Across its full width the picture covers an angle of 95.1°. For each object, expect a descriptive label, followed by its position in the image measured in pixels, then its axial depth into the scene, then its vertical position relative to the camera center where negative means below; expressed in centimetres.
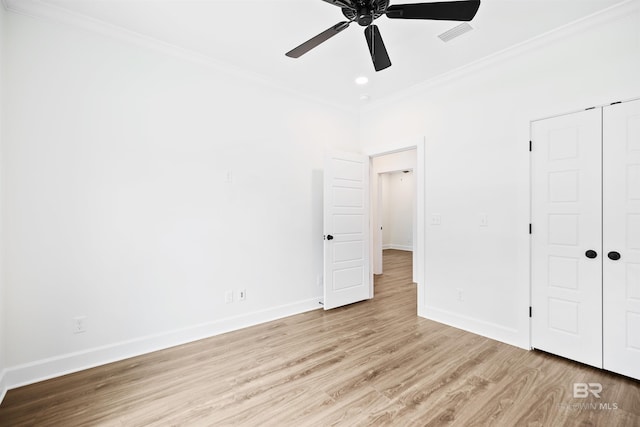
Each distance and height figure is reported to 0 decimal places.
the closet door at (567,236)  244 -21
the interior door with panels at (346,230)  393 -24
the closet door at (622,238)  226 -20
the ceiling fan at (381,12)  169 +122
